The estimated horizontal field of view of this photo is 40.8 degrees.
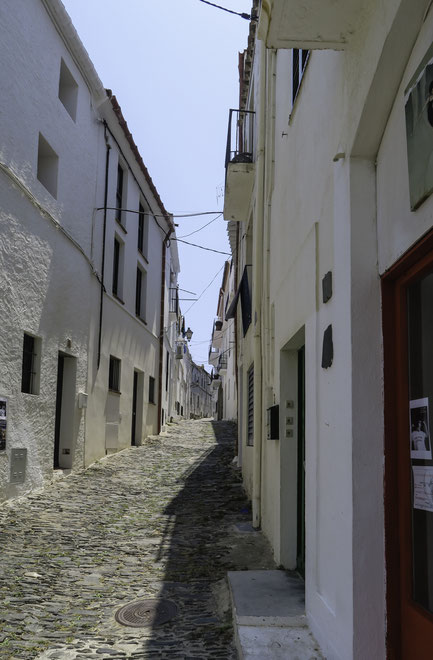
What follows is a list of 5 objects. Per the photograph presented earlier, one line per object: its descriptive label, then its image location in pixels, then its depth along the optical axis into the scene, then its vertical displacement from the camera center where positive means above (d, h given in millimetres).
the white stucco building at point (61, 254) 7760 +2782
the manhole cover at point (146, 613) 4297 -1466
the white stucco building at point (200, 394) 44281 +2416
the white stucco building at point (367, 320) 2492 +532
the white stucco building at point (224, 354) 26266 +3484
